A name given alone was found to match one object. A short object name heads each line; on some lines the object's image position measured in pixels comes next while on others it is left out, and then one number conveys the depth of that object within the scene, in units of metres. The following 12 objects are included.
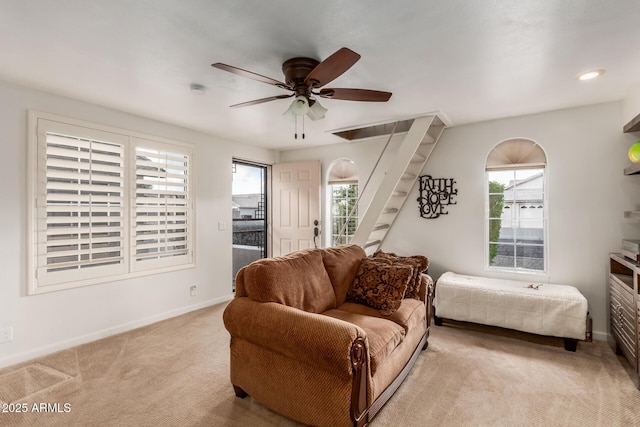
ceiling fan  2.06
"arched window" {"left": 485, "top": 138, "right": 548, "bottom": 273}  3.65
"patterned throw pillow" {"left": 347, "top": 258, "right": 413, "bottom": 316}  2.56
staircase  3.55
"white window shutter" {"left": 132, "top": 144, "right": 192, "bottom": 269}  3.63
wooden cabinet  2.44
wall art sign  4.09
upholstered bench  2.96
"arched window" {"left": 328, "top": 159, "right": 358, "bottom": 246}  4.98
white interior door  5.07
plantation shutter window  2.90
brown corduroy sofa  1.74
